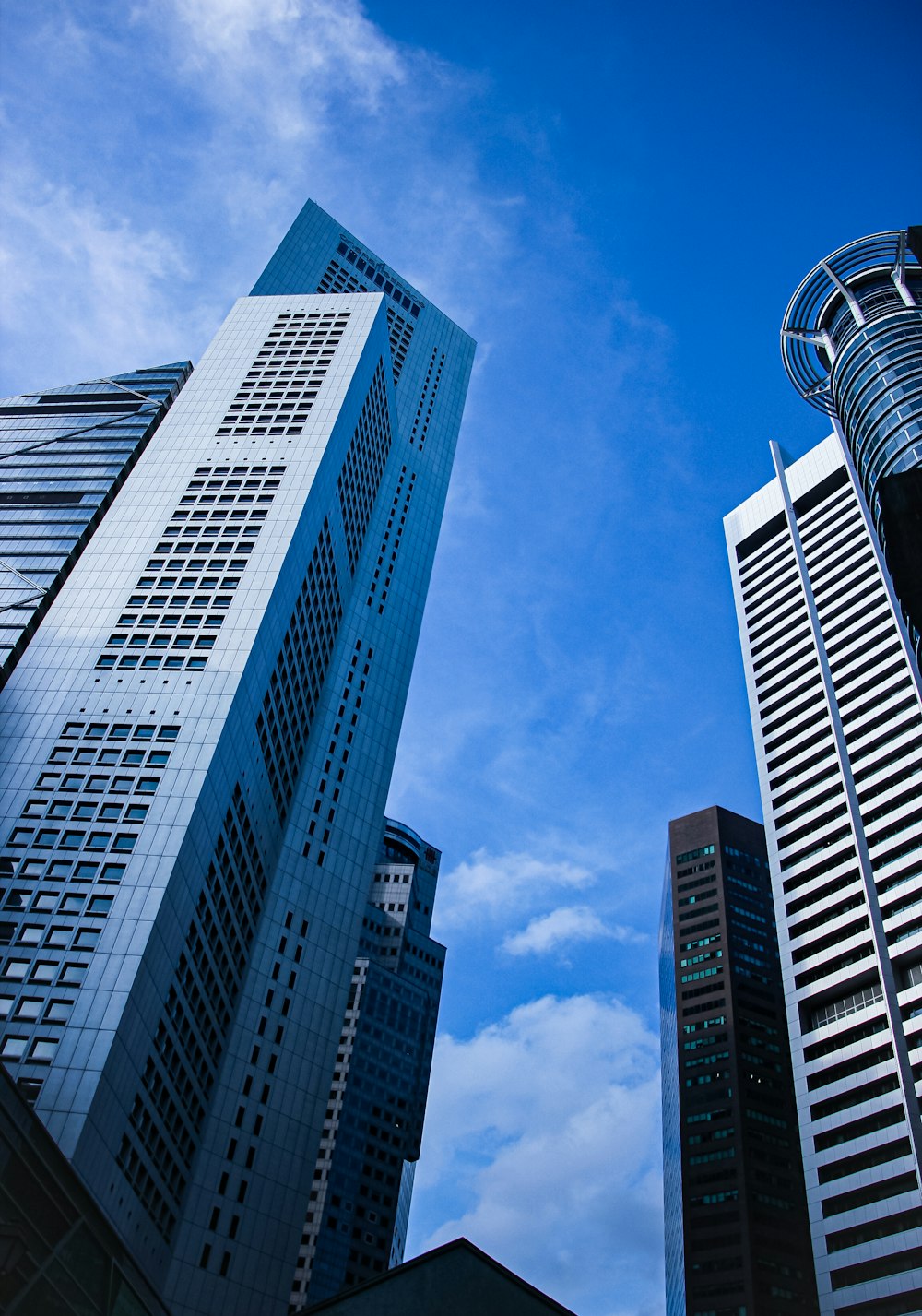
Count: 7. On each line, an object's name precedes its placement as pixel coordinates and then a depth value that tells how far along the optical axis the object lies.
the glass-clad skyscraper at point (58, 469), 84.44
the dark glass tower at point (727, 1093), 125.94
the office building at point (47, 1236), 17.69
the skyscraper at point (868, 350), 105.44
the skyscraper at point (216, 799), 58.59
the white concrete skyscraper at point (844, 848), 76.44
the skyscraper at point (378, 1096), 132.75
